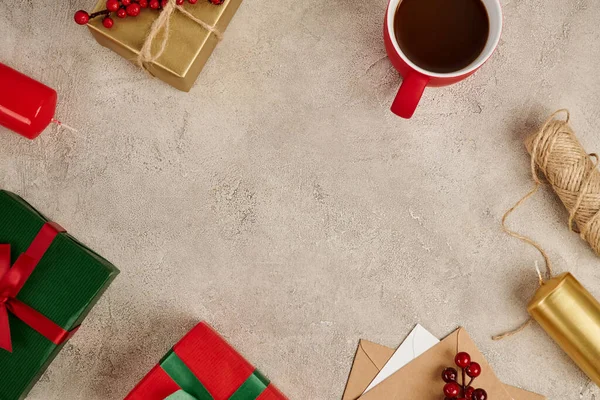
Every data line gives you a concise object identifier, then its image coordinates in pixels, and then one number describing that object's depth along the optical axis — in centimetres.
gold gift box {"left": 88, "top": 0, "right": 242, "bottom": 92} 76
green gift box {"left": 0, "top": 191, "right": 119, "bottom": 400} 75
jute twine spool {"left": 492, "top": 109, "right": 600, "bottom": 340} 78
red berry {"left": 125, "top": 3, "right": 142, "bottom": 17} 74
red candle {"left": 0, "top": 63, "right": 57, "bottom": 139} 78
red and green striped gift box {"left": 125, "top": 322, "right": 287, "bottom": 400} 73
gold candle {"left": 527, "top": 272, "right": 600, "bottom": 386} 79
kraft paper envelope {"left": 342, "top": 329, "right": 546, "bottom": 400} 83
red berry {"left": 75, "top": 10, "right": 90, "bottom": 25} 74
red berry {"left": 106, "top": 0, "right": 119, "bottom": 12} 74
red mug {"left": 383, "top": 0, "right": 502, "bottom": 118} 71
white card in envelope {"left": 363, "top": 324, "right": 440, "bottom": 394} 84
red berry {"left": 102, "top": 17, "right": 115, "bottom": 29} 75
